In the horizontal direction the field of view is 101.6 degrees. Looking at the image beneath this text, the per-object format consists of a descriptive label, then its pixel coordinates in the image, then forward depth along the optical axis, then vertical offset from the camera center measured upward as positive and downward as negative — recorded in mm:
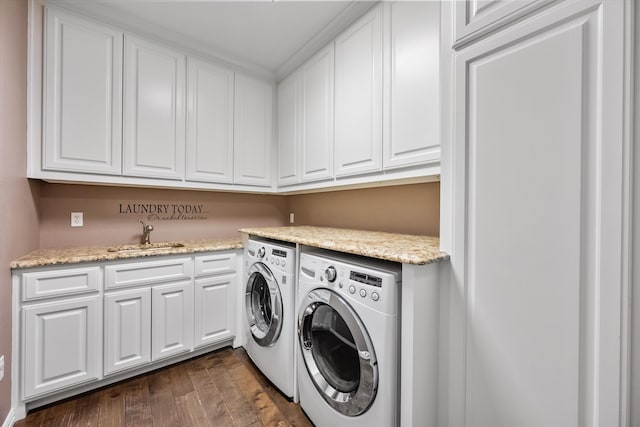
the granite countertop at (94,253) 1486 -281
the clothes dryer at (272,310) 1570 -662
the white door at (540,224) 684 -26
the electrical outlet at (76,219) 1996 -64
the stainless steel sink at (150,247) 2028 -288
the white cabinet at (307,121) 2045 +796
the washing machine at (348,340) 1011 -571
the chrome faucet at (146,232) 2160 -179
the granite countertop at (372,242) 1005 -152
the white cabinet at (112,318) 1469 -705
